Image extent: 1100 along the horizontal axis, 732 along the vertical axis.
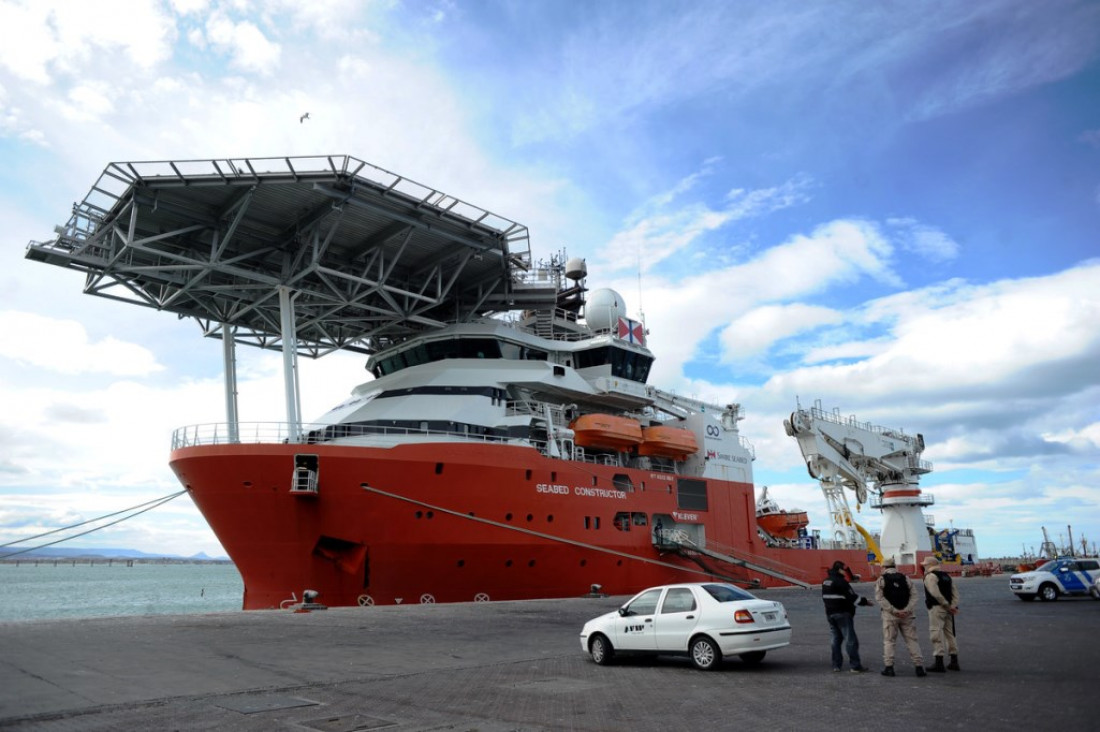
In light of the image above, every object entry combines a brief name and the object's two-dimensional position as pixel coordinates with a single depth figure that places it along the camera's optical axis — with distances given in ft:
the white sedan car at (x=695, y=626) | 32.35
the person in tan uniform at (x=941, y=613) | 31.32
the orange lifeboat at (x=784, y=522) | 138.51
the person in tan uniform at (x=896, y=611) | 30.50
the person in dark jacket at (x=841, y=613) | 31.65
